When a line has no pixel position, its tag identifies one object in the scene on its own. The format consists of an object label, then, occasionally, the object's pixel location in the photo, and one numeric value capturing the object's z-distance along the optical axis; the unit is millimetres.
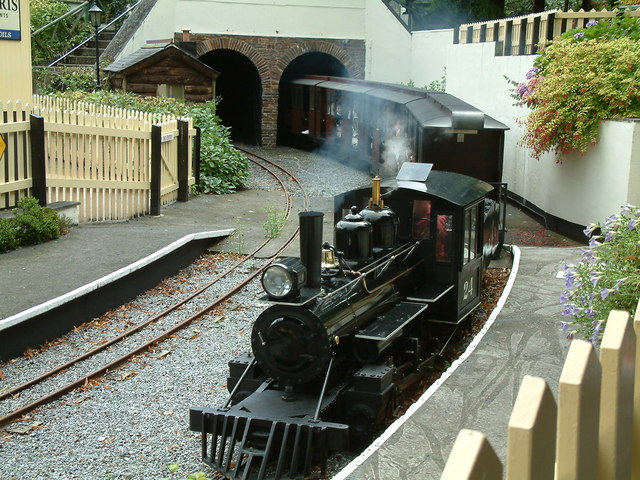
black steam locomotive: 6781
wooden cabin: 23719
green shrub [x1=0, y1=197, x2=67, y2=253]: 11789
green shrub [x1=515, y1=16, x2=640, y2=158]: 14734
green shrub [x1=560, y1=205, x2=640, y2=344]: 6020
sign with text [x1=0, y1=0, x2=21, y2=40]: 14473
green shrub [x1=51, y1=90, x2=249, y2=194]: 19359
